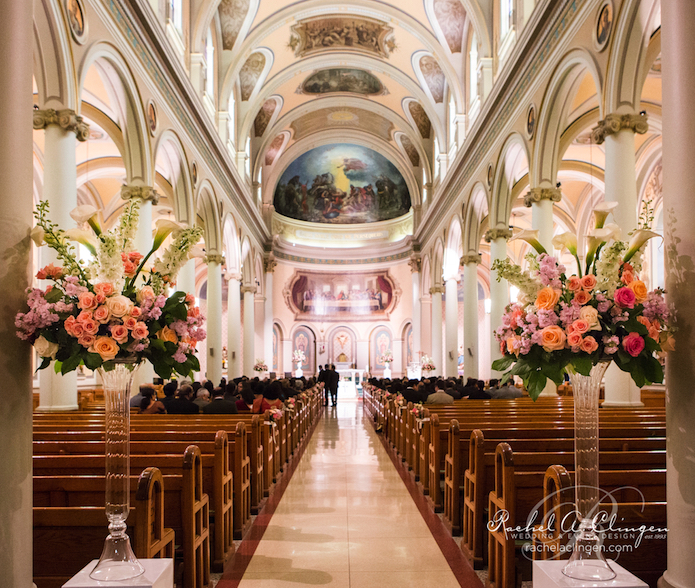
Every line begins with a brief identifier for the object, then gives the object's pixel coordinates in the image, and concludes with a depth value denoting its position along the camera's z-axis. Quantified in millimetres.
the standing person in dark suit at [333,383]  20203
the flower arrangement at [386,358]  29953
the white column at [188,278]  14641
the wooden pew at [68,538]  3166
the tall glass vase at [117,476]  2750
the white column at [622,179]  8305
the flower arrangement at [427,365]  24078
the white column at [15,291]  2709
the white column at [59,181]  7945
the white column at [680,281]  2729
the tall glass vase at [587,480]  2752
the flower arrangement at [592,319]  2750
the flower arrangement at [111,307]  2721
